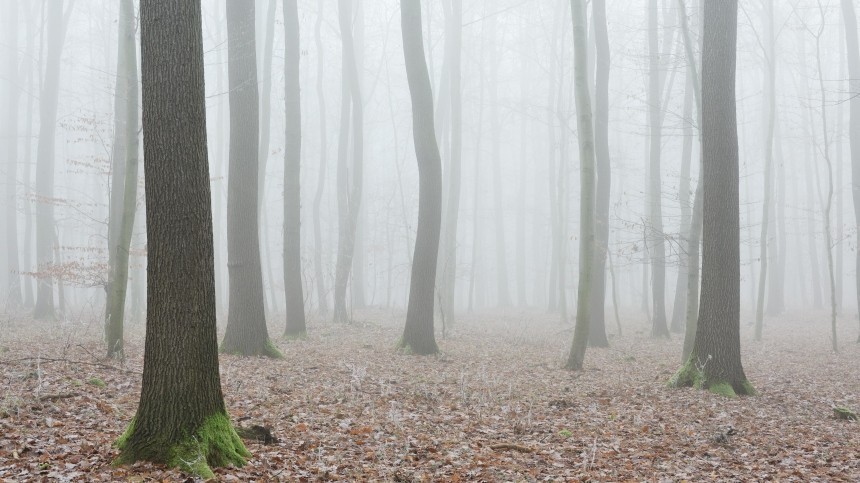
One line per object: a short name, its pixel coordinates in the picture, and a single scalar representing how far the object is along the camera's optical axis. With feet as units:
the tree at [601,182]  53.06
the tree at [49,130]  65.21
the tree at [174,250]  15.52
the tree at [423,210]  42.78
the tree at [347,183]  65.98
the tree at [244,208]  37.06
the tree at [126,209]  30.27
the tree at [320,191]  75.36
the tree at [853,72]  60.03
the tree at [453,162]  73.31
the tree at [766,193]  58.75
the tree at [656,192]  59.21
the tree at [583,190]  38.11
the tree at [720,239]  30.94
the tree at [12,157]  70.64
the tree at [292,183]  48.52
